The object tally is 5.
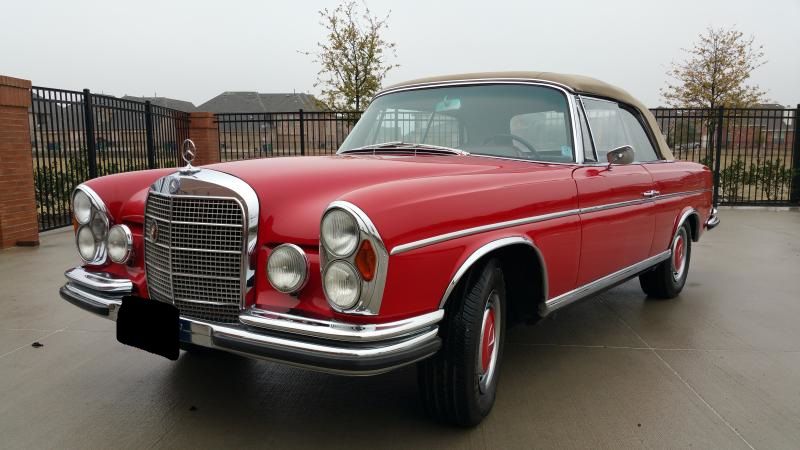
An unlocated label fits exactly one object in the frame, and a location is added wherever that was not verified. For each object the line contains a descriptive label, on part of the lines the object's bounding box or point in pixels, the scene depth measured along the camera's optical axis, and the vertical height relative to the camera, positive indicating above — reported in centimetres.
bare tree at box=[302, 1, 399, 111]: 1456 +243
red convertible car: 202 -33
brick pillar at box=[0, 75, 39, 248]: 653 -9
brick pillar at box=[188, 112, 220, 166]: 1286 +58
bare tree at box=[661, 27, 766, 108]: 1677 +229
